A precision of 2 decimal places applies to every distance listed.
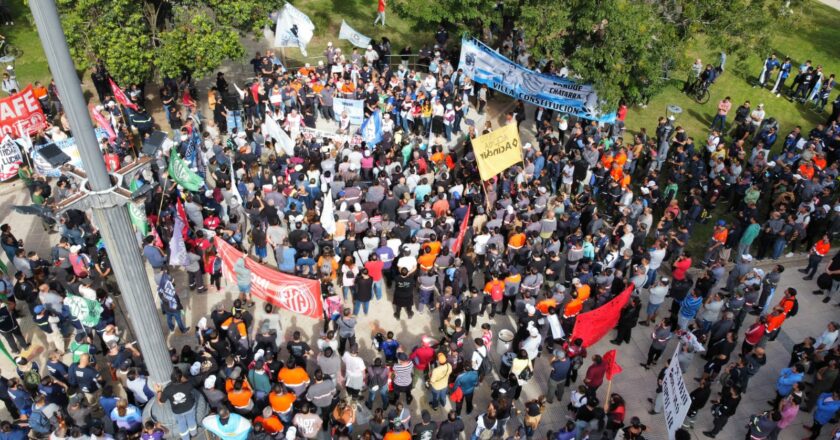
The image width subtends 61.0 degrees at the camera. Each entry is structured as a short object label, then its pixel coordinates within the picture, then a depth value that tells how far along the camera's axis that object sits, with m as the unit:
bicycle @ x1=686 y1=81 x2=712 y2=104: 27.67
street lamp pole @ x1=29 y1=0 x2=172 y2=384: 9.18
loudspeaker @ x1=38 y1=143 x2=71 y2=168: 10.10
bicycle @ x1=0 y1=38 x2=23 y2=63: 27.79
